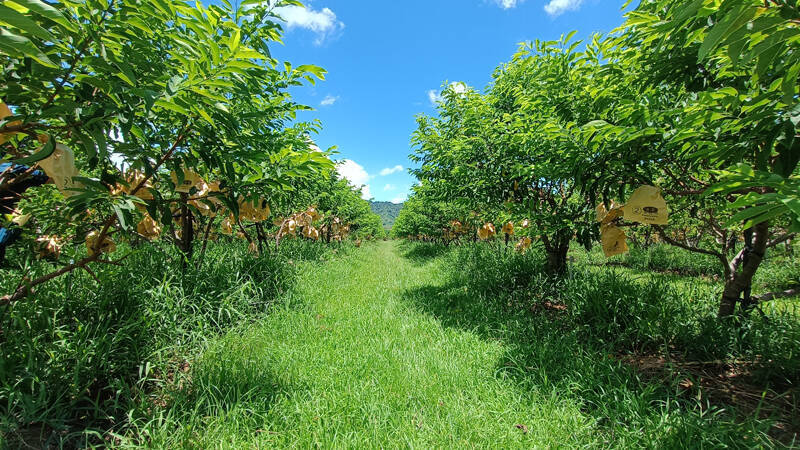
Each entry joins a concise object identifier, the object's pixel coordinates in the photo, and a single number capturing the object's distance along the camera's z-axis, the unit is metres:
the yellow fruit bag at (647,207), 2.04
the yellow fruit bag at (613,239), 2.63
